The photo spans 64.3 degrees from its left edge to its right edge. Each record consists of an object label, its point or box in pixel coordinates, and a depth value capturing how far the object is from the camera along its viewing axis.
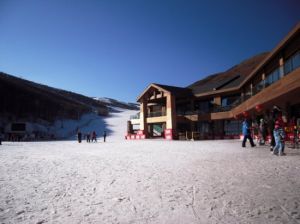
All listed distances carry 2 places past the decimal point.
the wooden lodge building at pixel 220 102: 16.38
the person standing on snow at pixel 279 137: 9.67
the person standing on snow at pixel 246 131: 14.17
